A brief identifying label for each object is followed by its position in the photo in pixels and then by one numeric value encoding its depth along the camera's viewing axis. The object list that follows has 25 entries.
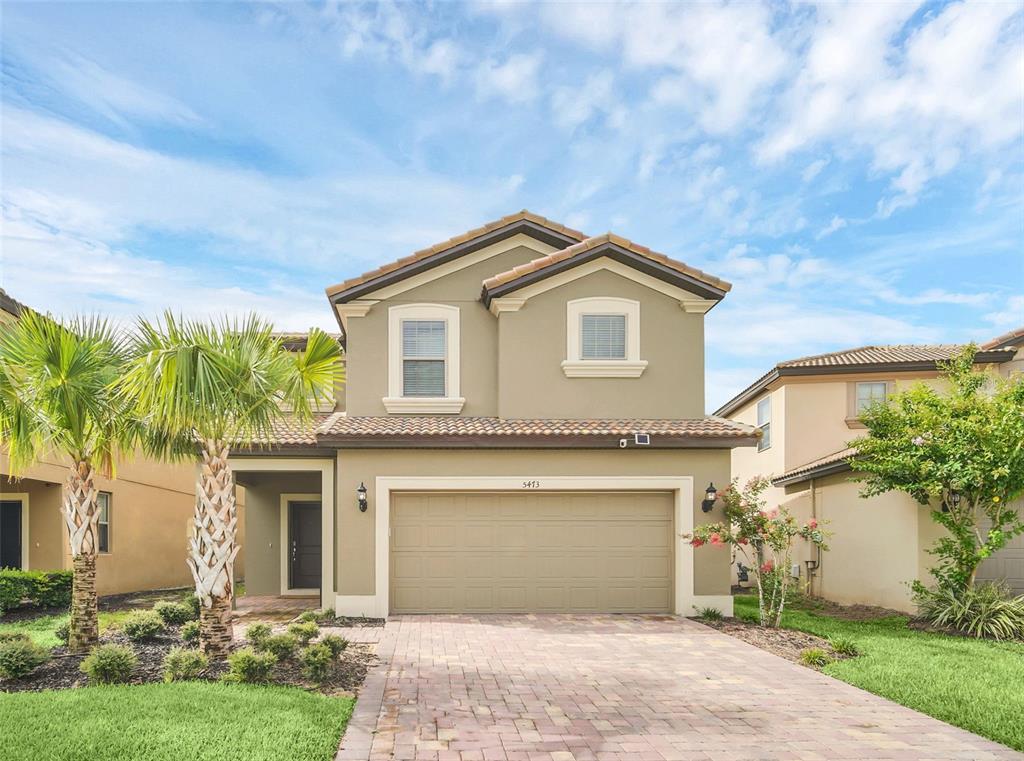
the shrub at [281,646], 9.66
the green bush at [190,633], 11.12
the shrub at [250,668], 8.74
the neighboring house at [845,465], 15.59
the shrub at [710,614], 14.73
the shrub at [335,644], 9.82
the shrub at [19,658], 8.99
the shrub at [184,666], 8.95
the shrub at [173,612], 12.69
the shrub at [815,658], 10.77
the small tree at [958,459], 13.56
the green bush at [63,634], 11.35
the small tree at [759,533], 13.75
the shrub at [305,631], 10.41
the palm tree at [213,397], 9.51
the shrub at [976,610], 13.29
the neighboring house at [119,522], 18.30
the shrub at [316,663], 9.10
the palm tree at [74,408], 10.26
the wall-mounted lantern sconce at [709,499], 14.96
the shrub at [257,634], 10.57
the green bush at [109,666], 8.87
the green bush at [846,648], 11.48
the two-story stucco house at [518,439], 15.12
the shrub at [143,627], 11.29
